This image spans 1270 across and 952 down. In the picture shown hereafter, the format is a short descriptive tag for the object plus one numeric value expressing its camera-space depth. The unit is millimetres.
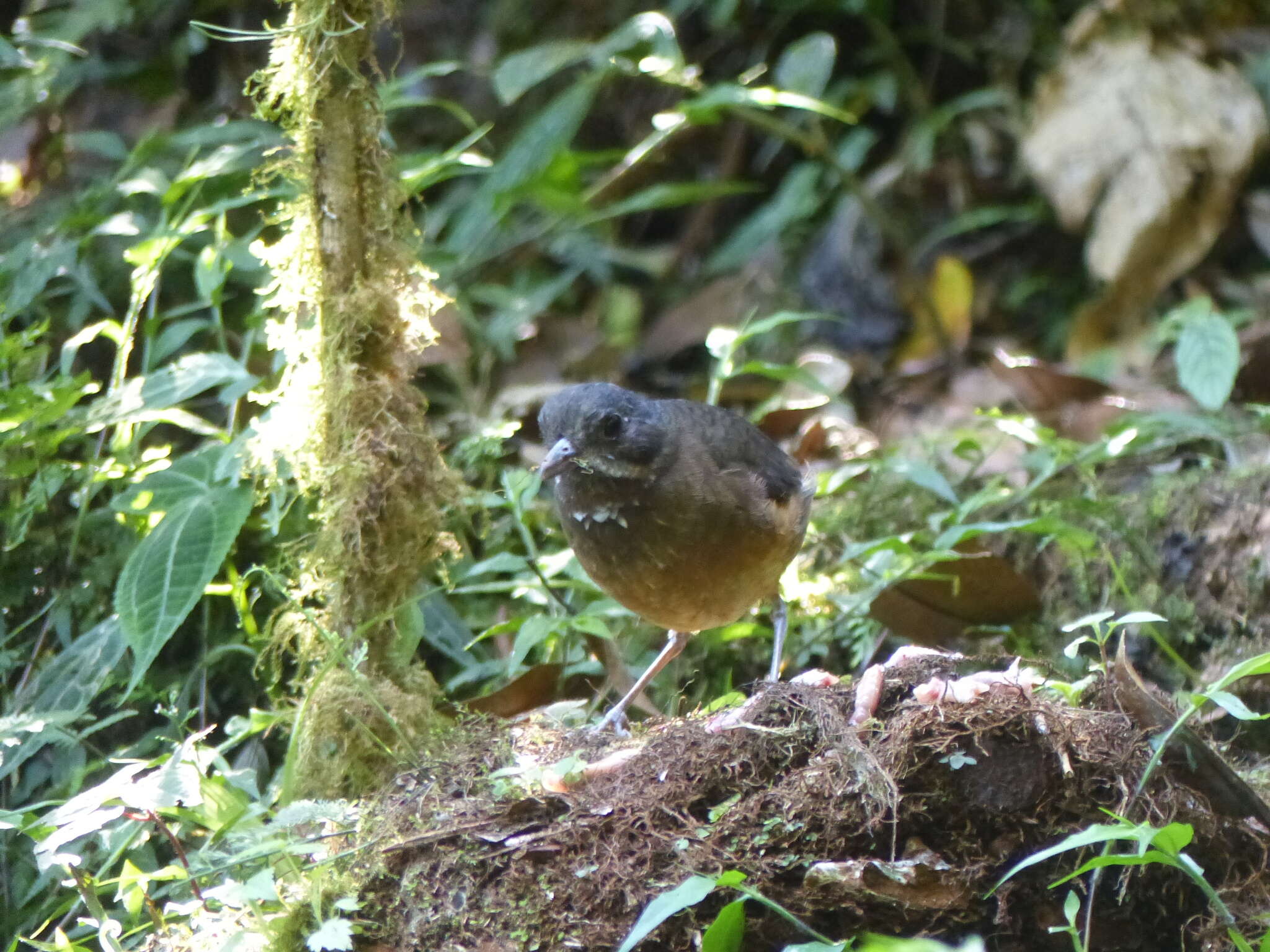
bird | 7309
